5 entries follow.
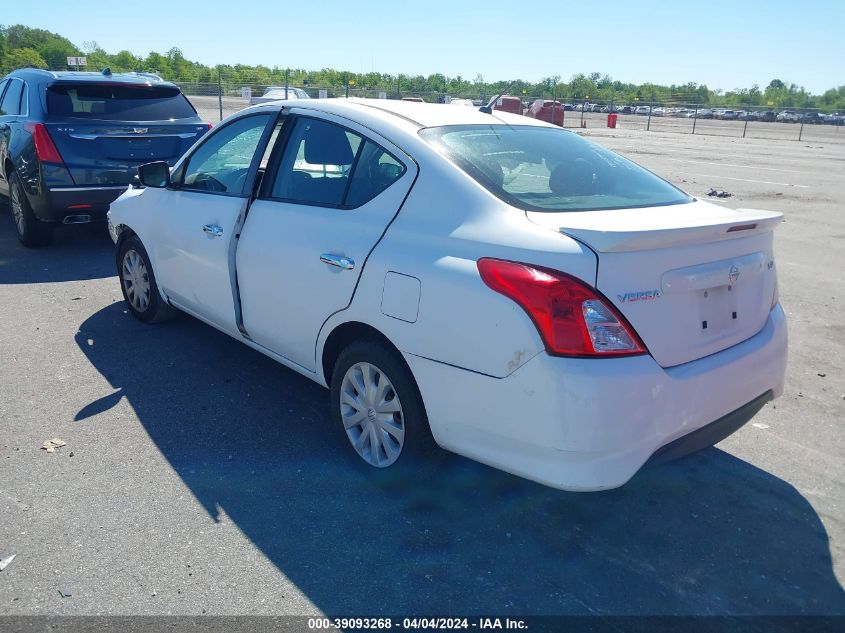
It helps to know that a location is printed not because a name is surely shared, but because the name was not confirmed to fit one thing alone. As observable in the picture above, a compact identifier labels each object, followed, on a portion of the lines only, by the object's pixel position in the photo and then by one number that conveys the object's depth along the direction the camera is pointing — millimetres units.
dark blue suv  7148
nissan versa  2625
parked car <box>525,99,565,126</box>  30750
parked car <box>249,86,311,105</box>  30297
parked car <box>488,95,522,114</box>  28703
